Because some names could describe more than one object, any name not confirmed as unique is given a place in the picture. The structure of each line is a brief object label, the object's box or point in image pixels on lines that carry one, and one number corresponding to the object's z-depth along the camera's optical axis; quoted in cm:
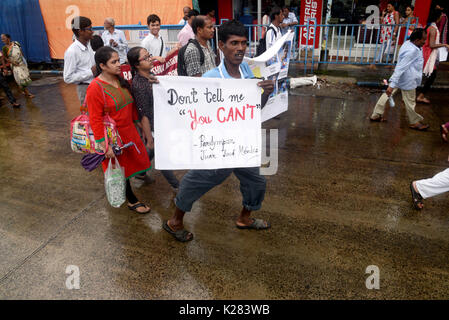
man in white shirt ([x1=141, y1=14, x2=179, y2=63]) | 612
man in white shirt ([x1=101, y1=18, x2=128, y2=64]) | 736
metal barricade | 908
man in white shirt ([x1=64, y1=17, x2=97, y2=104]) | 422
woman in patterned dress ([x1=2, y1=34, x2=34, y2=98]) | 827
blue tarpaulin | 1203
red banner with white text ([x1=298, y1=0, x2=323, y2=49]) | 1092
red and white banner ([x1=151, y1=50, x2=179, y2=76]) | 492
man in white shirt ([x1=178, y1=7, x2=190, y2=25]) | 876
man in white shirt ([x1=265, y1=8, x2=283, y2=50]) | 577
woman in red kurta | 286
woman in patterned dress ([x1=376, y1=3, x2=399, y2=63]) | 902
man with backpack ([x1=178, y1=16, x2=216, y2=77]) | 377
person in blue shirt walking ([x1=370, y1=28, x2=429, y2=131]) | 512
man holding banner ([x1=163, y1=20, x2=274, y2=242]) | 251
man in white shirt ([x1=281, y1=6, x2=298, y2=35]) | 897
